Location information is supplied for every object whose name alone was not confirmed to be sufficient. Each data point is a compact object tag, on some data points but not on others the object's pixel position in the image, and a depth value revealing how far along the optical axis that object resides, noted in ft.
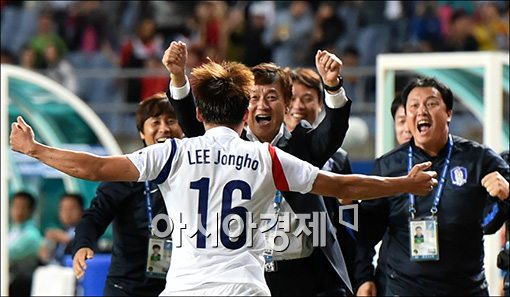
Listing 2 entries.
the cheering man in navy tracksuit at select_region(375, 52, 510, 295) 67.00
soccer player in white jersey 38.34
